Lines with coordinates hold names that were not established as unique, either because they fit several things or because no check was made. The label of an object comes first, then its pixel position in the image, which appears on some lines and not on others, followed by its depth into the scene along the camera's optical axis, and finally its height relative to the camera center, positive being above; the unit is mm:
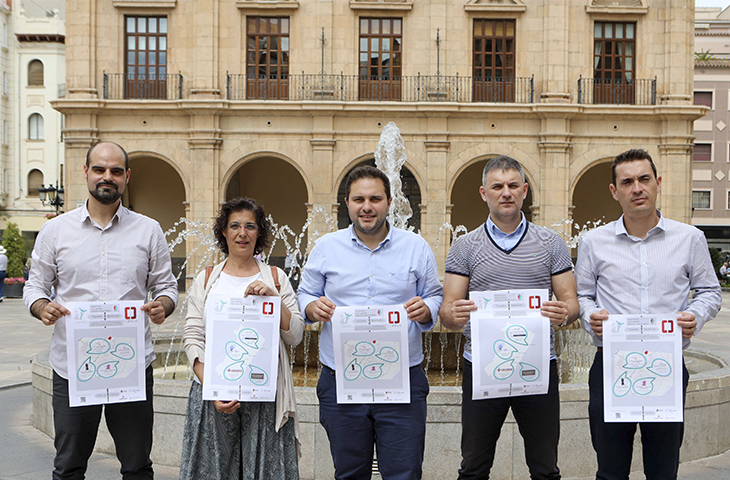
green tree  25094 -1002
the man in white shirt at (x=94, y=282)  3631 -308
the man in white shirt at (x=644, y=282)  3506 -275
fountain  5020 -1515
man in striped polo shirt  3480 -264
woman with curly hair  3494 -940
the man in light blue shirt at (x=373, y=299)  3410 -364
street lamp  23359 +970
